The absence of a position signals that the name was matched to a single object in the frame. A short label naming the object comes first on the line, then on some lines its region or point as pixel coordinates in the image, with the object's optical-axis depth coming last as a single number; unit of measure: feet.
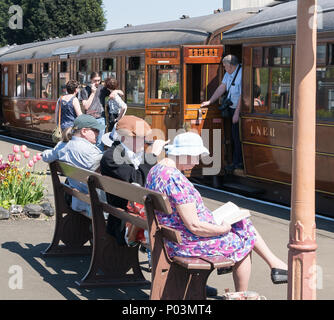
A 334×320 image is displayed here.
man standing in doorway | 39.19
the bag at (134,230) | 19.84
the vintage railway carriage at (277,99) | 31.99
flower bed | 31.12
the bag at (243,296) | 17.51
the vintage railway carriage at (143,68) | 40.98
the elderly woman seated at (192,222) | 17.43
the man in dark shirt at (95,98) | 44.19
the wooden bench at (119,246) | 17.20
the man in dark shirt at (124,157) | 20.42
